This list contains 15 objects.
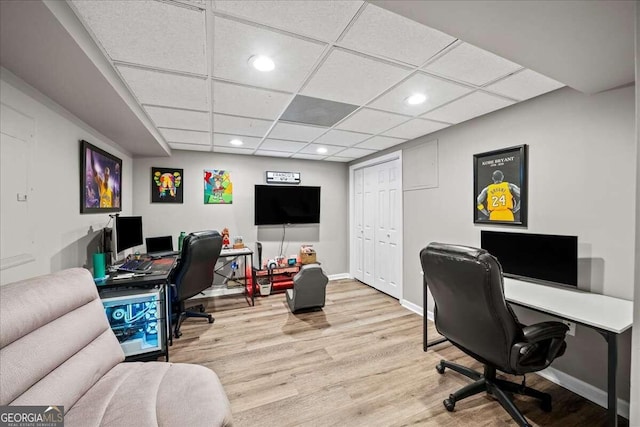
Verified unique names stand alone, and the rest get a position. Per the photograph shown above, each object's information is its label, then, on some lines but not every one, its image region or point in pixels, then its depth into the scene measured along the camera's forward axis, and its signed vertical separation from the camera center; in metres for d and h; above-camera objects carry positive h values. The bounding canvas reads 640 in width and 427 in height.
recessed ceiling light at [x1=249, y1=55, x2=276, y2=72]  1.60 +0.98
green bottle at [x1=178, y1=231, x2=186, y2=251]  3.87 -0.42
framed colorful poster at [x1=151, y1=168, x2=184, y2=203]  3.94 +0.41
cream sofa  1.02 -0.75
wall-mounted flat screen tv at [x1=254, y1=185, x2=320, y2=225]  4.52 +0.12
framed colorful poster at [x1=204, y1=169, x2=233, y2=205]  4.24 +0.41
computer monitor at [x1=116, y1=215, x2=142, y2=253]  2.68 -0.25
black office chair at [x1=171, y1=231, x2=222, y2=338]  2.70 -0.66
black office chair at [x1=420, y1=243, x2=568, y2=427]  1.44 -0.72
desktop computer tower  2.13 -0.95
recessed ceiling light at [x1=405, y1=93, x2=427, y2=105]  2.14 +1.00
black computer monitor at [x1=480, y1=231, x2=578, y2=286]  1.89 -0.36
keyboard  2.42 -0.56
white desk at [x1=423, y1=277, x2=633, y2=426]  1.40 -0.63
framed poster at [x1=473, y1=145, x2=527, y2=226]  2.30 +0.24
